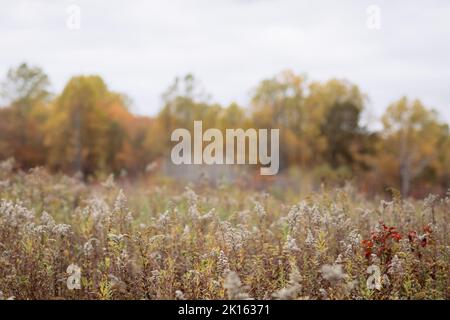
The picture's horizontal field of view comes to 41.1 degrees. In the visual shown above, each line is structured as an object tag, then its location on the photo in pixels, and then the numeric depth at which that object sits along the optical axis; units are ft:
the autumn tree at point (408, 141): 119.75
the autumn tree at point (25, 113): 102.73
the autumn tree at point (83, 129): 107.55
